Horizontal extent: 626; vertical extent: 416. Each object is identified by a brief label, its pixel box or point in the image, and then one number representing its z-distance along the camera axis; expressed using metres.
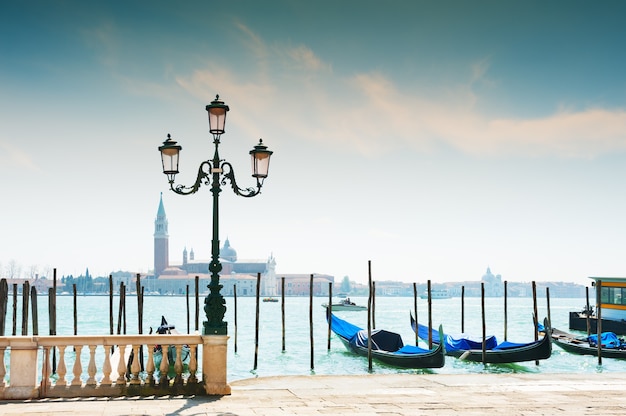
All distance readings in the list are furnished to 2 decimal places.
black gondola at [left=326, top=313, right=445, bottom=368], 21.58
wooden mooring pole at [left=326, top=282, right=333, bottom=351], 30.22
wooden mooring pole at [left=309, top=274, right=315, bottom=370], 24.98
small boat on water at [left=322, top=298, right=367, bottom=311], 85.38
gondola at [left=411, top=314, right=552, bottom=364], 22.62
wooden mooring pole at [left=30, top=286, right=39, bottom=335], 25.06
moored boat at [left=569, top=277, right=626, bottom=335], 35.03
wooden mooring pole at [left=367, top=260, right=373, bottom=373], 22.81
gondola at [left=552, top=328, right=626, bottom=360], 25.27
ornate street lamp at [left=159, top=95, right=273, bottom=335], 9.04
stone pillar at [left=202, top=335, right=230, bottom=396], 8.73
